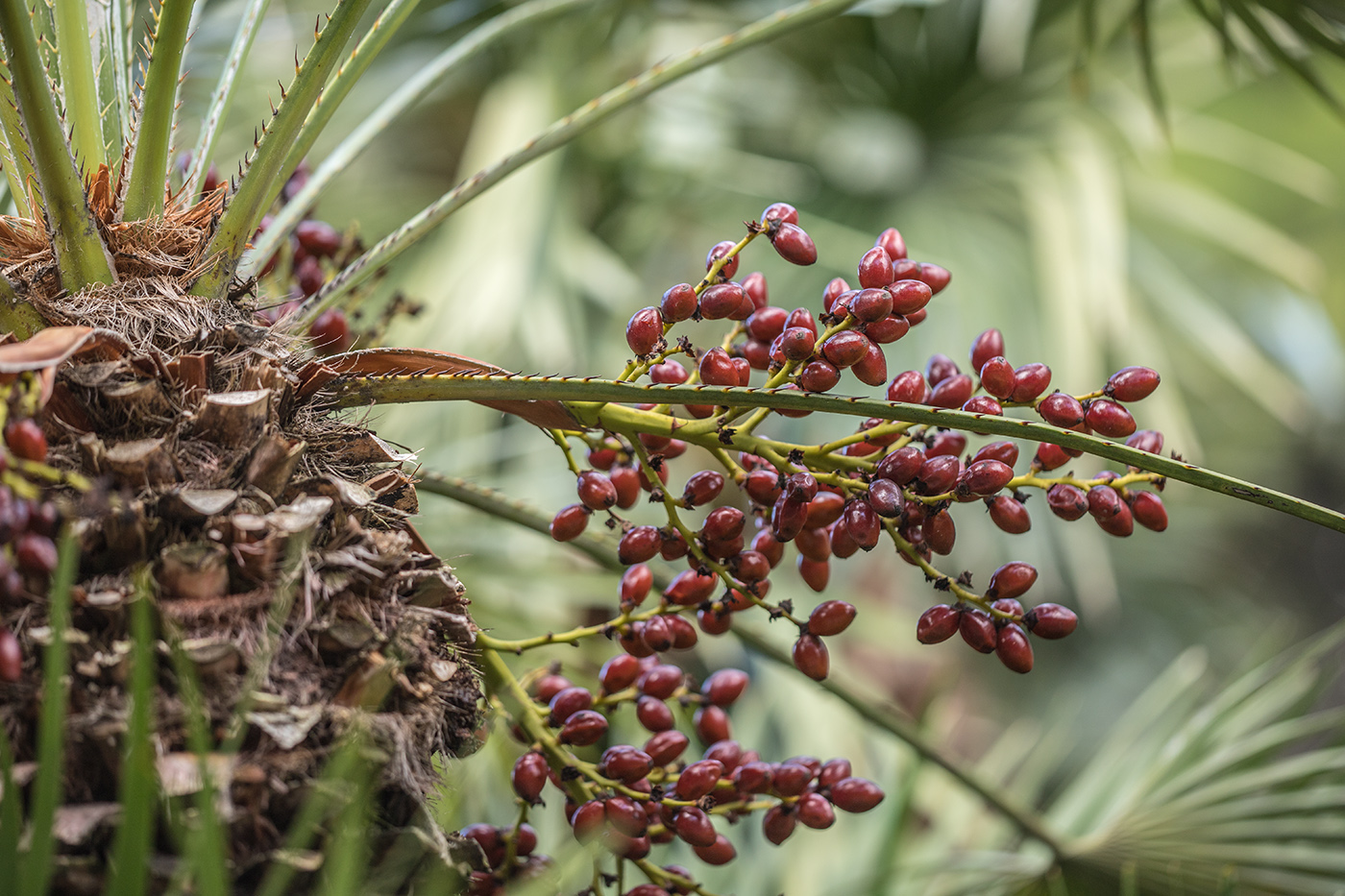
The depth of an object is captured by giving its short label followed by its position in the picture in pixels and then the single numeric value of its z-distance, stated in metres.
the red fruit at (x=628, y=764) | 1.06
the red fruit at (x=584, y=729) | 1.07
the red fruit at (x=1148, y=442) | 1.07
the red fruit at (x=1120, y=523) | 1.06
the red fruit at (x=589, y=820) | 1.06
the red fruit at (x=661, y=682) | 1.10
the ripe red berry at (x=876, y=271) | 1.05
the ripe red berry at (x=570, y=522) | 1.08
